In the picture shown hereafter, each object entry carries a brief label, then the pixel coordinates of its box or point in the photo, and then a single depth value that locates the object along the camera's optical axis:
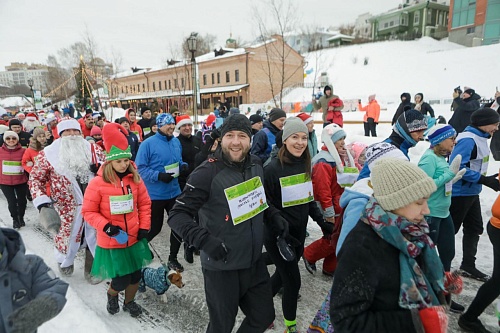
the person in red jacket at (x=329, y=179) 3.64
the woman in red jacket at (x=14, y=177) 6.07
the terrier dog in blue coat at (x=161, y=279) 3.47
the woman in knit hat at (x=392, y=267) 1.43
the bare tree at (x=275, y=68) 33.97
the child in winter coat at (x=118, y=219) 3.25
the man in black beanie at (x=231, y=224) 2.32
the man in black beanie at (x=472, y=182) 3.68
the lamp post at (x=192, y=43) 10.90
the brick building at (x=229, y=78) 37.06
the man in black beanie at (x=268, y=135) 5.38
